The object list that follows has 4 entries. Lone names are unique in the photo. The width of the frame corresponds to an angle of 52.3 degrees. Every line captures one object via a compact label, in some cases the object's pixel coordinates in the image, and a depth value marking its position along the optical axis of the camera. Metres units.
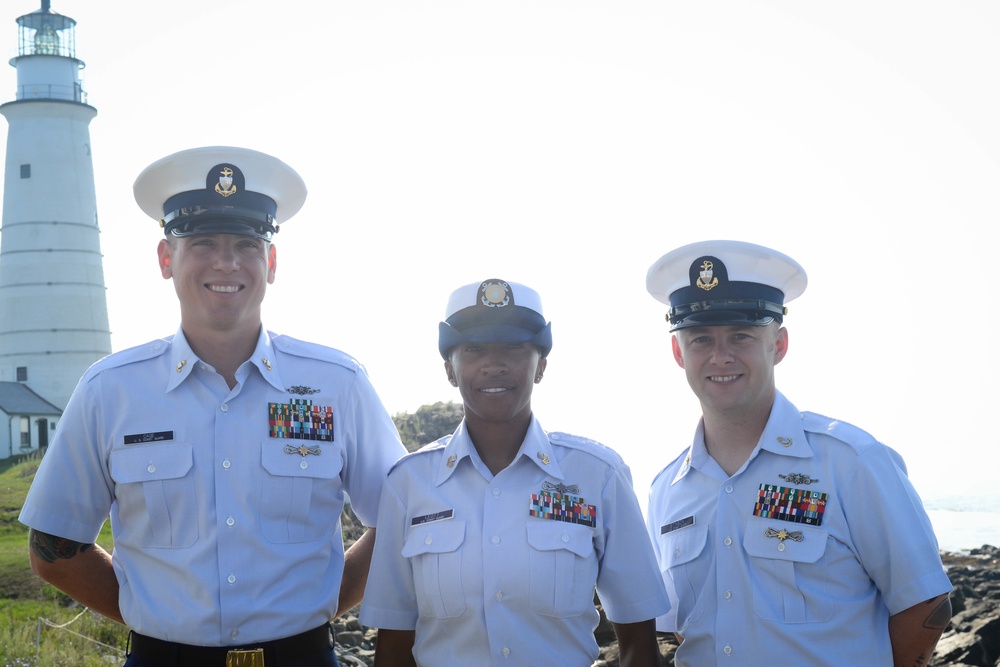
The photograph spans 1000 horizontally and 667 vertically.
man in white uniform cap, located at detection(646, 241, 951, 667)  3.46
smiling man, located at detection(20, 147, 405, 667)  3.69
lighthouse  32.41
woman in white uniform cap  3.42
